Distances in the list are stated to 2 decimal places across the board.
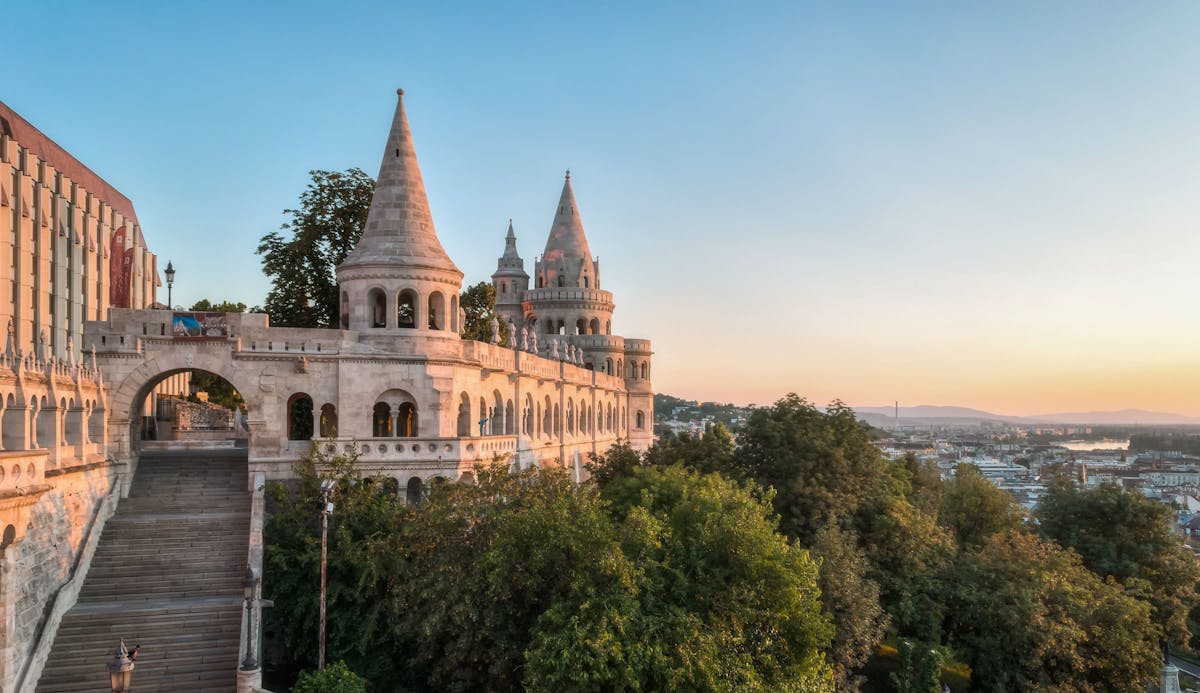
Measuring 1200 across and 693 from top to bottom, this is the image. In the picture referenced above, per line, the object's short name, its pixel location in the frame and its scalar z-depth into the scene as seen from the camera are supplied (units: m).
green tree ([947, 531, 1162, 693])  30.41
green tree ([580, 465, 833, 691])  21.16
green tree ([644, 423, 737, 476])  39.34
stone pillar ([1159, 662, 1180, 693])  33.68
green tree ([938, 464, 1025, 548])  49.53
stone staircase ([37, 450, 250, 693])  22.62
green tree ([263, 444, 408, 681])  25.41
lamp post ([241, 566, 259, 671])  22.12
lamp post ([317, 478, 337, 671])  23.77
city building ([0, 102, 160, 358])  56.28
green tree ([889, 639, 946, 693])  30.62
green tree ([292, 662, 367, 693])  22.12
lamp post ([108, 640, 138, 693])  18.31
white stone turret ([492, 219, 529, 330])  67.62
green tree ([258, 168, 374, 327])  40.72
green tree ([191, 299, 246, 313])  63.60
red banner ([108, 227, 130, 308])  33.53
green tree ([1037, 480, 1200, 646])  39.53
